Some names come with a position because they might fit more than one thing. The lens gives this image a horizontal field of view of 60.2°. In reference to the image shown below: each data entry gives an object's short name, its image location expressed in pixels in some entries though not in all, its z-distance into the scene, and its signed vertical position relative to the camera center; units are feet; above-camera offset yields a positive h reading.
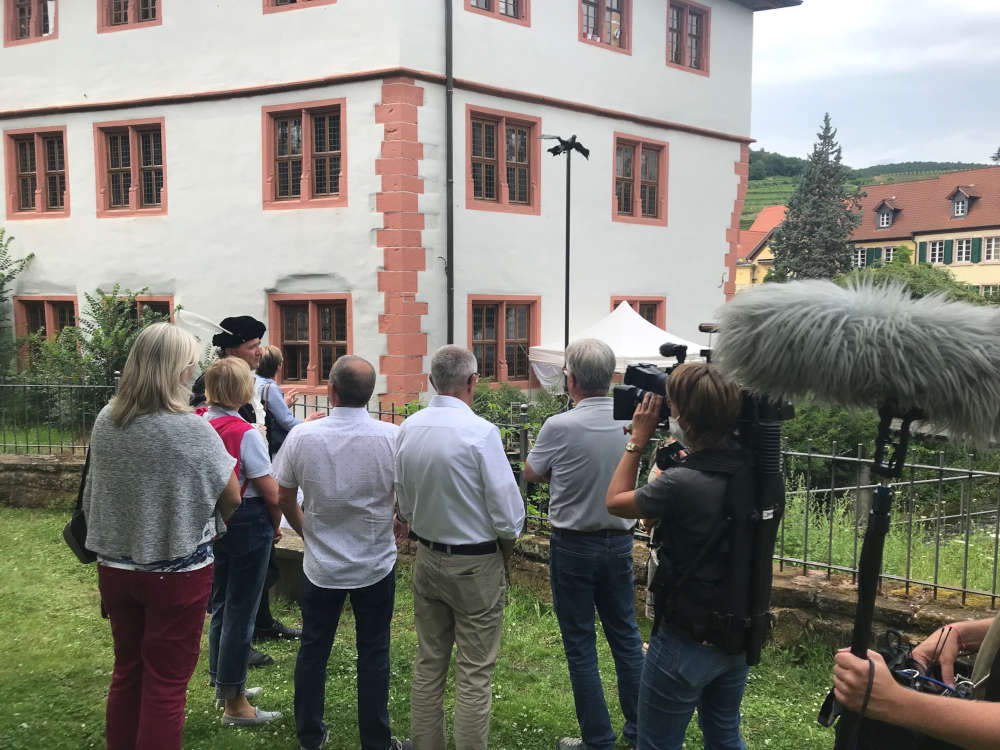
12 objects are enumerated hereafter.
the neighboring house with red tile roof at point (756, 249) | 239.91 +16.11
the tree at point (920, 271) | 105.02 +4.61
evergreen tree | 157.17 +15.40
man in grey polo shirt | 12.88 -3.56
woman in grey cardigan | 10.90 -2.69
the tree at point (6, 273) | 55.36 +1.90
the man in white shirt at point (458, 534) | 12.42 -3.36
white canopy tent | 49.70 -2.24
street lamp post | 48.37 +8.87
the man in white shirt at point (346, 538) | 13.02 -3.56
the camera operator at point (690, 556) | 9.09 -2.69
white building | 46.85 +8.37
